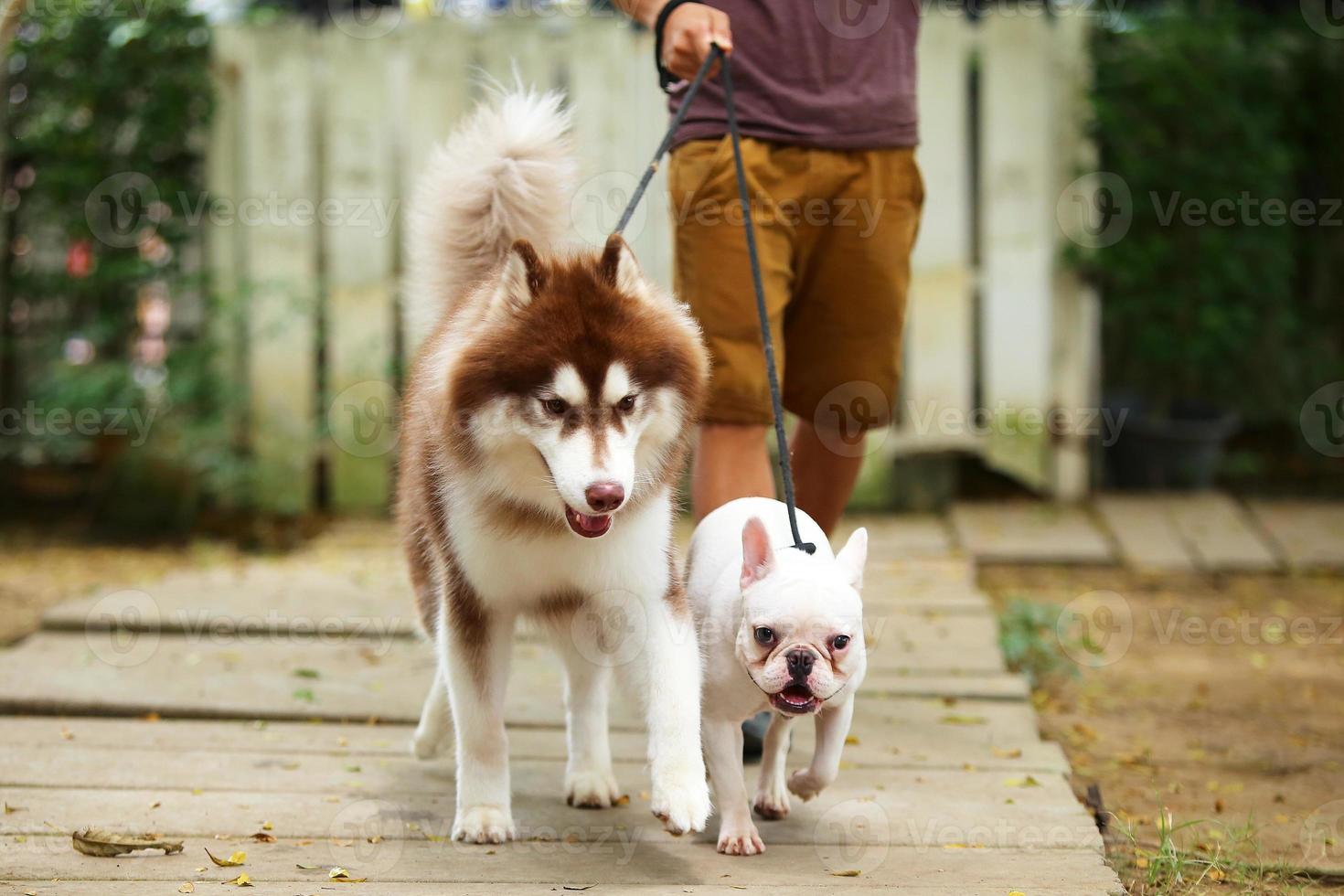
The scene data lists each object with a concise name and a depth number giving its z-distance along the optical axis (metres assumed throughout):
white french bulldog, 2.32
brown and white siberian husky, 2.41
